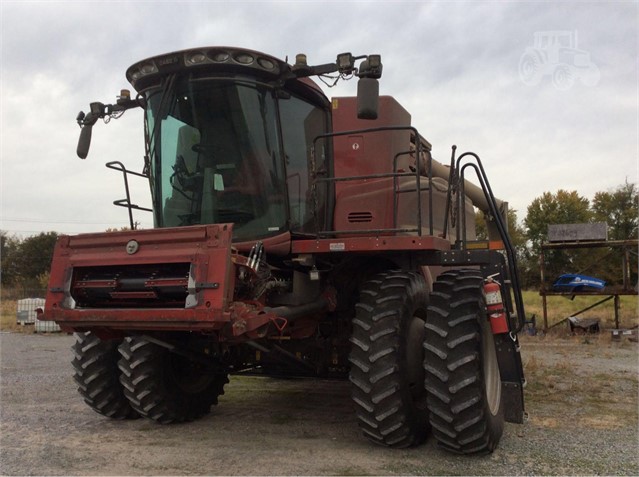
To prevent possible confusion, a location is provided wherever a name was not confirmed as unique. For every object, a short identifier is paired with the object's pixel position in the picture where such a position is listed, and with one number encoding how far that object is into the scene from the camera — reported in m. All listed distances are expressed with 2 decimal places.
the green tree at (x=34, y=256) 51.72
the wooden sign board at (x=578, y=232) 18.12
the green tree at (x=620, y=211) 44.73
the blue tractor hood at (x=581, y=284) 17.17
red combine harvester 4.44
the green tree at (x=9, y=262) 50.28
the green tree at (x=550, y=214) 48.88
